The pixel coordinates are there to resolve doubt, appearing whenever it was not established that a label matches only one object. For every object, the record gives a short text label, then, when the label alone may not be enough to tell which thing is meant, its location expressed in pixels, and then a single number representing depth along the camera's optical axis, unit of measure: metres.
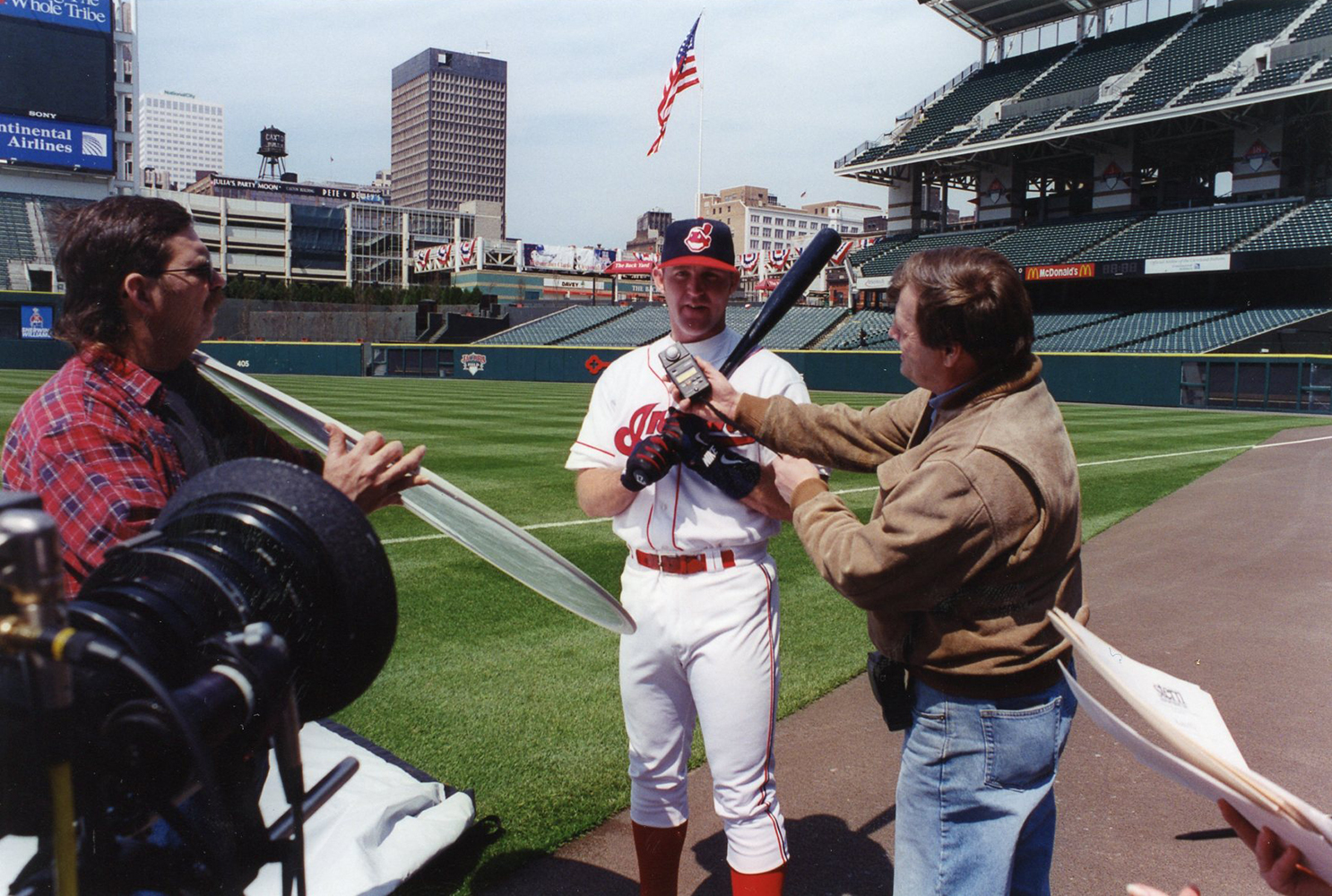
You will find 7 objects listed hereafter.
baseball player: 2.48
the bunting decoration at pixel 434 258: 88.88
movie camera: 0.89
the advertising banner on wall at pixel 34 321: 34.47
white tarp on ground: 2.67
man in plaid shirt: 1.56
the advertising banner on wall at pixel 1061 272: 36.47
